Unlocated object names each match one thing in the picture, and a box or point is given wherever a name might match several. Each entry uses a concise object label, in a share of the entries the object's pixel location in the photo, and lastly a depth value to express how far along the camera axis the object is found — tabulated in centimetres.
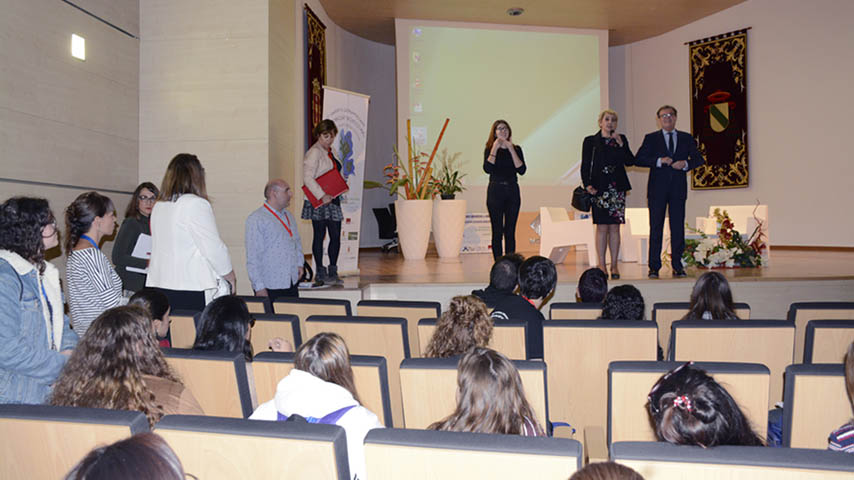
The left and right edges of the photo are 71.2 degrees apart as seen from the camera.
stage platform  460
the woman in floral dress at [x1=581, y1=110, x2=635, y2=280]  473
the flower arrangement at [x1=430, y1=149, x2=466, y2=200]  737
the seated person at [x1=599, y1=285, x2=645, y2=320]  249
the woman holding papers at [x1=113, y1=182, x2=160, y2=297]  359
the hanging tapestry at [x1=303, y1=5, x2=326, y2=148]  683
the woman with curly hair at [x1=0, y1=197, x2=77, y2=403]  167
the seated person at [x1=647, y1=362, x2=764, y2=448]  106
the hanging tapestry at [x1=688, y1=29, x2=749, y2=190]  916
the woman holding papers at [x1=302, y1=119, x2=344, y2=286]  448
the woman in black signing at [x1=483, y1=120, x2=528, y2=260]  518
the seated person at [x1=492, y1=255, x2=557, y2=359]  250
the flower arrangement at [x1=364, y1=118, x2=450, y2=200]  698
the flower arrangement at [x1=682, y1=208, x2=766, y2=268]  569
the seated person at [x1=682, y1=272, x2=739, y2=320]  250
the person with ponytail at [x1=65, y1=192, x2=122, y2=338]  241
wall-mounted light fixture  403
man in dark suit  472
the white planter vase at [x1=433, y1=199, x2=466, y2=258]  716
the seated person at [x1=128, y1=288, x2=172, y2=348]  224
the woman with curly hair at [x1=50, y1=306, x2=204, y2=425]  144
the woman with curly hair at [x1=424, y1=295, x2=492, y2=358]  197
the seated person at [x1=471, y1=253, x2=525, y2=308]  275
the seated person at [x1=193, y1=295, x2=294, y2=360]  193
